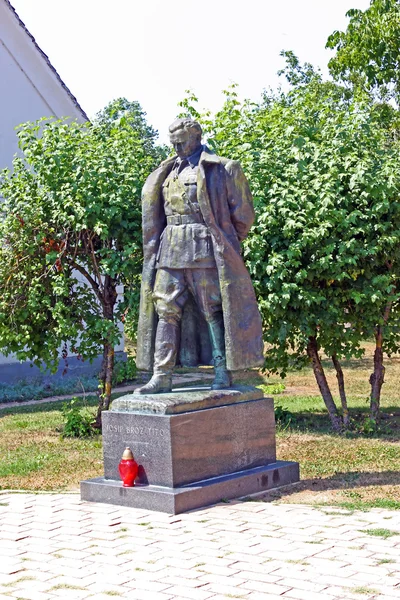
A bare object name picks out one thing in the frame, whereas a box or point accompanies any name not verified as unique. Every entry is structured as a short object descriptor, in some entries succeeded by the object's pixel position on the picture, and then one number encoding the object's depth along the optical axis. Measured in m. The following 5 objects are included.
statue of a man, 7.12
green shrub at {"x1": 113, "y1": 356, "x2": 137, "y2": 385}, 11.31
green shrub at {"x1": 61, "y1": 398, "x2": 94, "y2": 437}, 10.97
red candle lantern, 6.71
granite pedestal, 6.59
